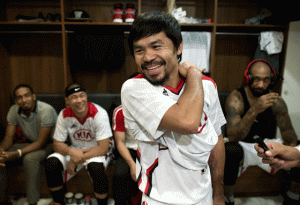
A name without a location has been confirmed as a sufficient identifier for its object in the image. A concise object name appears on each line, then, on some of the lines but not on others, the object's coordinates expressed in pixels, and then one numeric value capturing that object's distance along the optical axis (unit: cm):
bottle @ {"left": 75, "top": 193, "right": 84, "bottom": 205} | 173
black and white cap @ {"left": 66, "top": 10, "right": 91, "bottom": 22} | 210
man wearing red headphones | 162
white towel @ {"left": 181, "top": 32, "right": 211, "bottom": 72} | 219
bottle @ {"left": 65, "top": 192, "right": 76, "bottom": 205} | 173
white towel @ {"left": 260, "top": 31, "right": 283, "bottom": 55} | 217
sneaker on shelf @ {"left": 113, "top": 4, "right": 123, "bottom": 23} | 216
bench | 183
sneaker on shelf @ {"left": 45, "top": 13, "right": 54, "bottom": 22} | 216
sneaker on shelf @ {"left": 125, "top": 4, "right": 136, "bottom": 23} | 217
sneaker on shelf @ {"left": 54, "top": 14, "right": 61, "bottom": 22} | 215
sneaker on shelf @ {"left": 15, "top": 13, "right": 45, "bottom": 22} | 218
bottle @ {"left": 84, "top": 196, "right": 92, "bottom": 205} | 174
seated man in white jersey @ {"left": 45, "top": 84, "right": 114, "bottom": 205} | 162
